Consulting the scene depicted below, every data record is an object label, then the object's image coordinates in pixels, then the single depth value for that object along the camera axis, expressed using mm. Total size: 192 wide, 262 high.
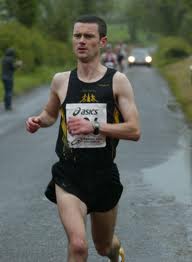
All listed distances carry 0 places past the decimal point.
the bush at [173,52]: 67938
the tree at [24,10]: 47156
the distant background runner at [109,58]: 36031
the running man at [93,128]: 5285
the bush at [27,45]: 41188
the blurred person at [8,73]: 23578
